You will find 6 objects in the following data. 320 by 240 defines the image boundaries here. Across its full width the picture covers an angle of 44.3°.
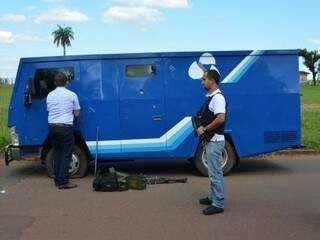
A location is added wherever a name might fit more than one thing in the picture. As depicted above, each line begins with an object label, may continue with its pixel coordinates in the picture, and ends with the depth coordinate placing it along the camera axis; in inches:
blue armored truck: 282.4
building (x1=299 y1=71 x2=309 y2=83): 3933.8
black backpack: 245.2
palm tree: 3507.3
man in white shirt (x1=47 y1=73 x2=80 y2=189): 257.3
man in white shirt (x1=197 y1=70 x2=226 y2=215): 197.1
